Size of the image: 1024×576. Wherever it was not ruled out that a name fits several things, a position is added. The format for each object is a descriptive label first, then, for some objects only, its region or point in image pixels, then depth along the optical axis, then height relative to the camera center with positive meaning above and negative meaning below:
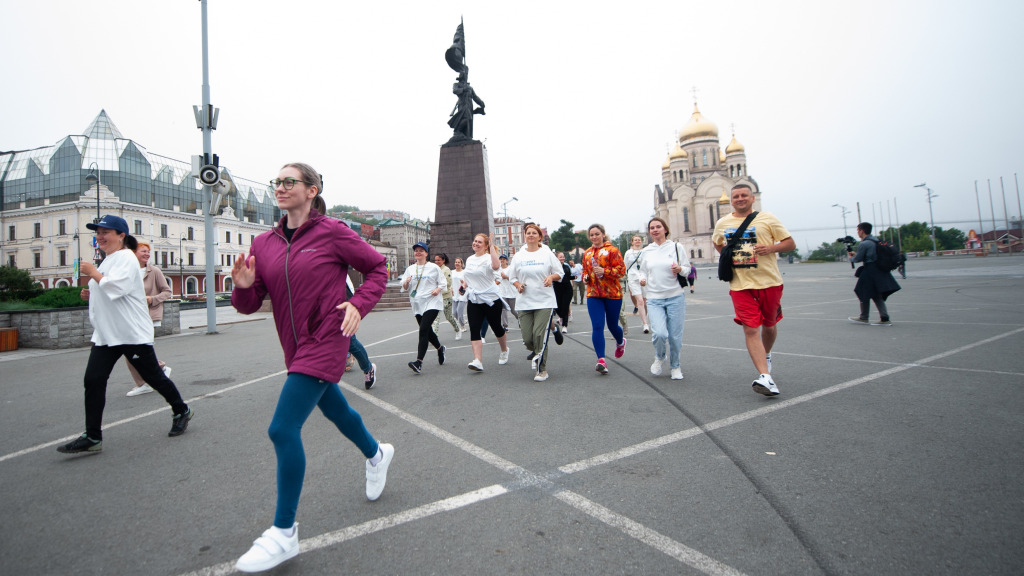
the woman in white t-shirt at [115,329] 3.76 +0.00
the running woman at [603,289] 5.96 +0.09
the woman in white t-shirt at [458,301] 10.67 +0.11
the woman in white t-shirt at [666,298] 5.62 -0.07
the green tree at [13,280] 24.14 +2.71
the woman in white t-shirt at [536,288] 6.02 +0.16
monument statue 22.36 +9.40
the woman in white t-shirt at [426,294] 6.83 +0.20
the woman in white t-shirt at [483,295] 6.71 +0.13
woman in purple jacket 2.27 +0.04
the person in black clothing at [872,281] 8.87 -0.05
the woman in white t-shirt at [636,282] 9.14 +0.23
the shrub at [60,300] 13.14 +0.89
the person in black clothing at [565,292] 8.19 +0.12
